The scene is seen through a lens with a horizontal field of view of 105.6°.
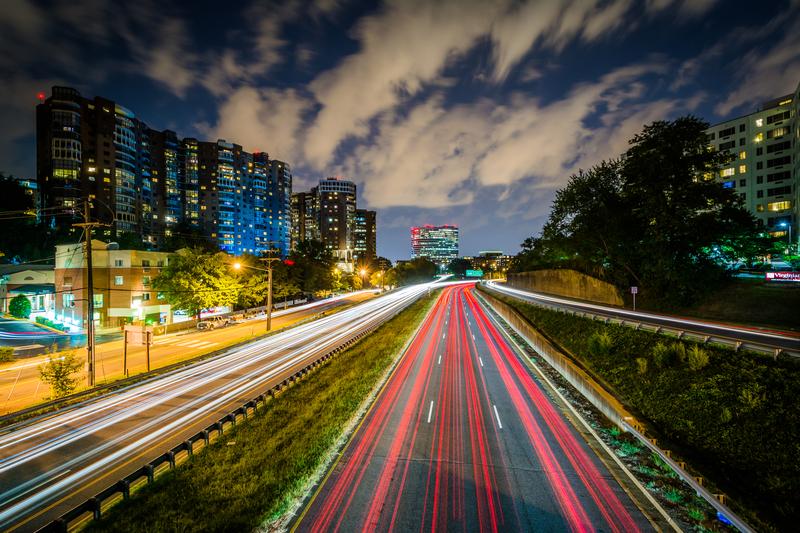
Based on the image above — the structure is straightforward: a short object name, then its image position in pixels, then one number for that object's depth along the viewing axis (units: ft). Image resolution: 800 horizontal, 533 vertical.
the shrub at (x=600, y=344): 67.84
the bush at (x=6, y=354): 79.50
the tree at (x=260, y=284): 153.76
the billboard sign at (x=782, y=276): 86.74
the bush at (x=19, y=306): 132.64
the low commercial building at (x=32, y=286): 142.82
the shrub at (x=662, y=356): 52.64
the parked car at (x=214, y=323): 122.17
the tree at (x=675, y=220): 94.43
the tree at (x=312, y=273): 200.86
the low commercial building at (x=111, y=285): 125.80
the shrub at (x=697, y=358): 47.50
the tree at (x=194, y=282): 117.70
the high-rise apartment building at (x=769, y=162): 189.88
